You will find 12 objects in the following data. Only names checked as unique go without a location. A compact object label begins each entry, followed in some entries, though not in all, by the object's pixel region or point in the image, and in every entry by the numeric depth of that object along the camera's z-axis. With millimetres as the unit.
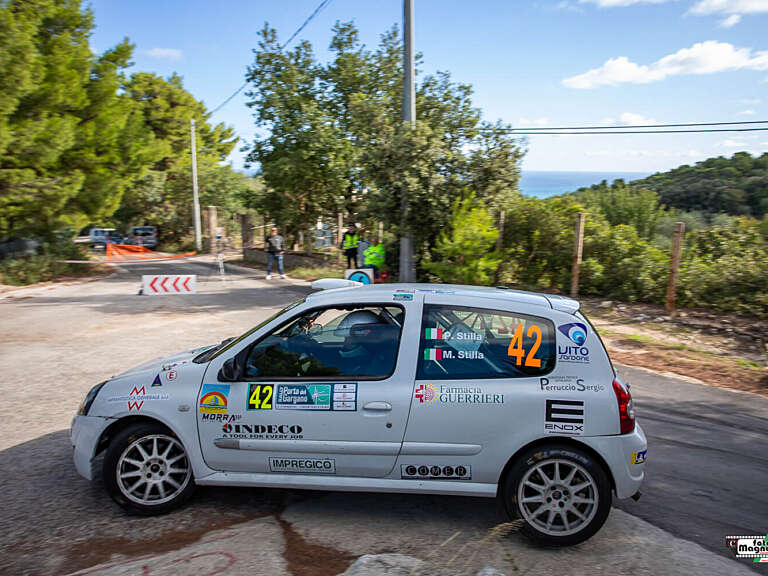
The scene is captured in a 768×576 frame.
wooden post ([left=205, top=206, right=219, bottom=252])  32719
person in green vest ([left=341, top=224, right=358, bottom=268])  18000
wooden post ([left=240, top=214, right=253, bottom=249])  27484
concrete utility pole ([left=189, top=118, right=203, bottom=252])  31438
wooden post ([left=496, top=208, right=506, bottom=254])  14000
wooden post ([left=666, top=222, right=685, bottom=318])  10617
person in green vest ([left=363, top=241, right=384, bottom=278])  16391
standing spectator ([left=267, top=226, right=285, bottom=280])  18875
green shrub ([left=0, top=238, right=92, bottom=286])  18125
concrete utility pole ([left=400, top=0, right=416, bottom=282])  13188
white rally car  3648
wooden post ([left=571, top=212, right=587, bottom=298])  12227
